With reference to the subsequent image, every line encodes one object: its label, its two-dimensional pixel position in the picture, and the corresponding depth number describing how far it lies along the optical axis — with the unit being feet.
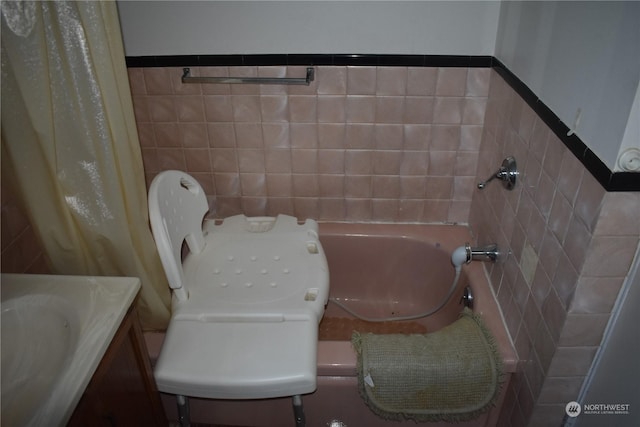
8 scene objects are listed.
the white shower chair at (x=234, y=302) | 3.85
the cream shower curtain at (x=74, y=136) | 2.99
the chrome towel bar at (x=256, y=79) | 5.04
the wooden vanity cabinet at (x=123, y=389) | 3.03
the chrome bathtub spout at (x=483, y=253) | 4.86
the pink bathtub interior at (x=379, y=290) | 4.58
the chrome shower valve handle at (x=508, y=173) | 4.35
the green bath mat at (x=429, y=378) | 4.06
